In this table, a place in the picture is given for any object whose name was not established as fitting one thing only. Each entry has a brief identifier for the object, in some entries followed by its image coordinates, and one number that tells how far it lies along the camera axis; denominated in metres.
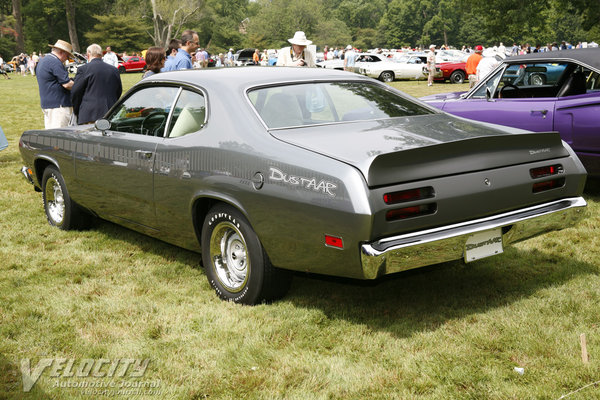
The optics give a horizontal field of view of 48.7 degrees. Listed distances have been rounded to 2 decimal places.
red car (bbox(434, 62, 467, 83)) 28.97
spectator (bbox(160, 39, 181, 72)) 8.47
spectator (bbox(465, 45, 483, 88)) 19.38
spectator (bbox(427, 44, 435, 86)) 27.03
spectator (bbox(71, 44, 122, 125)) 8.30
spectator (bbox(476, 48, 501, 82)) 15.17
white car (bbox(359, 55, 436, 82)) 30.59
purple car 6.93
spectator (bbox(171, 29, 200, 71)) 8.36
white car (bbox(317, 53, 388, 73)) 31.20
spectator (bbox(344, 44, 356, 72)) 30.86
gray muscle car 3.63
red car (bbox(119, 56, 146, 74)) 48.44
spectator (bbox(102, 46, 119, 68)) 30.95
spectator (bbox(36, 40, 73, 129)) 9.15
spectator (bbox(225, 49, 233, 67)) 50.38
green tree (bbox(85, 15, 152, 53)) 75.69
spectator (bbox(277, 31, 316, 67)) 9.36
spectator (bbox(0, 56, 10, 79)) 43.91
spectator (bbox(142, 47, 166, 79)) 8.41
